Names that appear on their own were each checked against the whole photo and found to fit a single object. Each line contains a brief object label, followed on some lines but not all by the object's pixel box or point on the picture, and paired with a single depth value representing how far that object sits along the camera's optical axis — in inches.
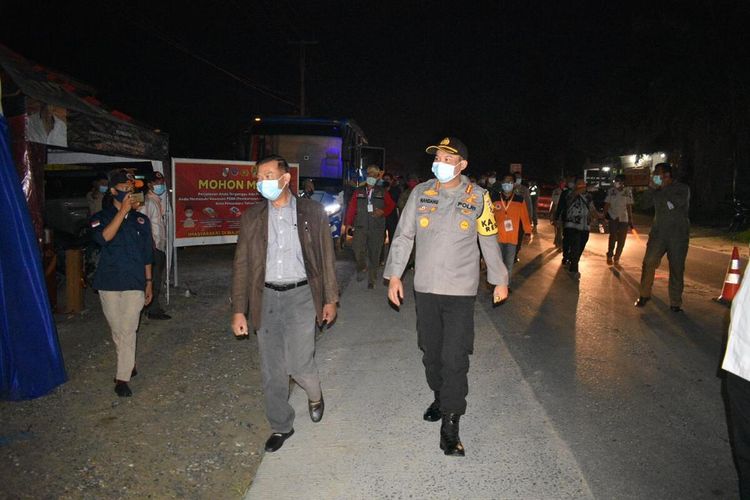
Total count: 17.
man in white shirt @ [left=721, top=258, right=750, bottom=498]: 102.0
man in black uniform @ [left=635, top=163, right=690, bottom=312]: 316.8
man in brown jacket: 158.4
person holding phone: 192.2
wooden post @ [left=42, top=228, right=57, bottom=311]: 295.6
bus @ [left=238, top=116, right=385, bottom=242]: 570.6
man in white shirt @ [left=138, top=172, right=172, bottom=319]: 296.0
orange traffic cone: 307.7
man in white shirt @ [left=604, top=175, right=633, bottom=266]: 486.6
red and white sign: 353.7
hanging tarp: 186.2
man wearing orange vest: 348.4
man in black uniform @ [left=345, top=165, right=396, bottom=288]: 391.5
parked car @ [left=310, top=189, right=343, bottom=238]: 560.1
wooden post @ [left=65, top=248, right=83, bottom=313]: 319.0
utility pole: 1139.3
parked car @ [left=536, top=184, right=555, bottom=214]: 1357.5
